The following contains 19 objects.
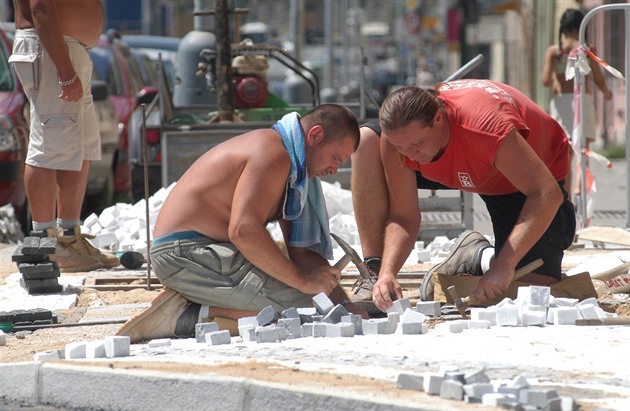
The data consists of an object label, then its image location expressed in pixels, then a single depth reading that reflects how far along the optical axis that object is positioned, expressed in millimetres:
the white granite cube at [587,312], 11797
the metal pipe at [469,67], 19266
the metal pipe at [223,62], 25109
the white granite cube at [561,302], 12056
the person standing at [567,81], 22958
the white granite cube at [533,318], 11648
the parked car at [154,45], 41953
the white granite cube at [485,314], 11690
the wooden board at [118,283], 15703
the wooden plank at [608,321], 11602
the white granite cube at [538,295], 11891
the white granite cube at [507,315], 11656
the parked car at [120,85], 29469
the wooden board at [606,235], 17962
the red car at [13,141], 21187
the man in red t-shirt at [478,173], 11992
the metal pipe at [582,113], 19312
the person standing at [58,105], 16422
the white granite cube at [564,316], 11711
